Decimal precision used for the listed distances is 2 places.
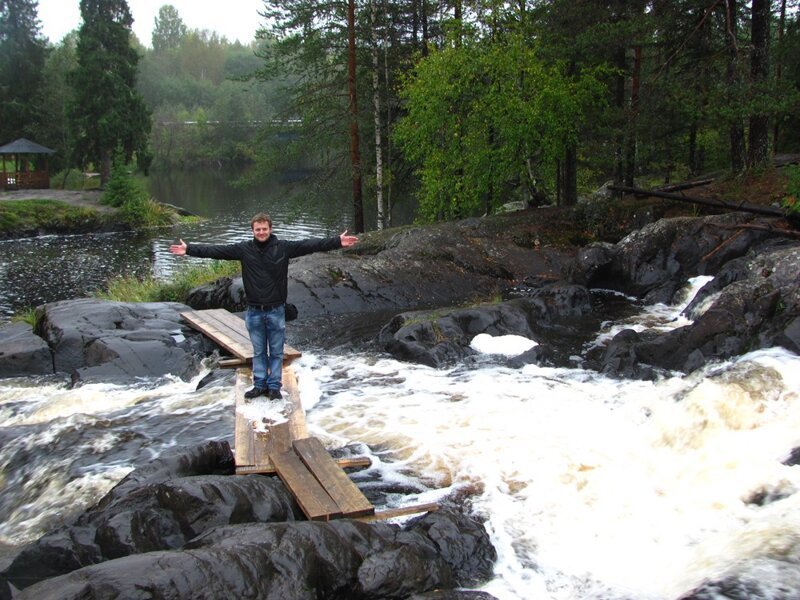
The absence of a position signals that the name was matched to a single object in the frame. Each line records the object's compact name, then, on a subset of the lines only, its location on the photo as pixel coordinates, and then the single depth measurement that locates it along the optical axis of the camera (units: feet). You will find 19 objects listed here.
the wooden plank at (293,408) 27.42
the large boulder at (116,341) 38.27
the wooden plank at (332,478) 21.74
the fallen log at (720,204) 51.85
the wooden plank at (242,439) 25.39
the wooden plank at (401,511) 21.90
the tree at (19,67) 154.30
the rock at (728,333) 34.47
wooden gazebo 144.13
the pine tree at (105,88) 144.15
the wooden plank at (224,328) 39.37
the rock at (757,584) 17.19
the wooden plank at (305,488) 21.42
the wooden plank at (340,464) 24.70
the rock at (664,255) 50.34
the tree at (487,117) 61.52
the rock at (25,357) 38.96
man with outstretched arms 28.12
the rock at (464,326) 38.99
